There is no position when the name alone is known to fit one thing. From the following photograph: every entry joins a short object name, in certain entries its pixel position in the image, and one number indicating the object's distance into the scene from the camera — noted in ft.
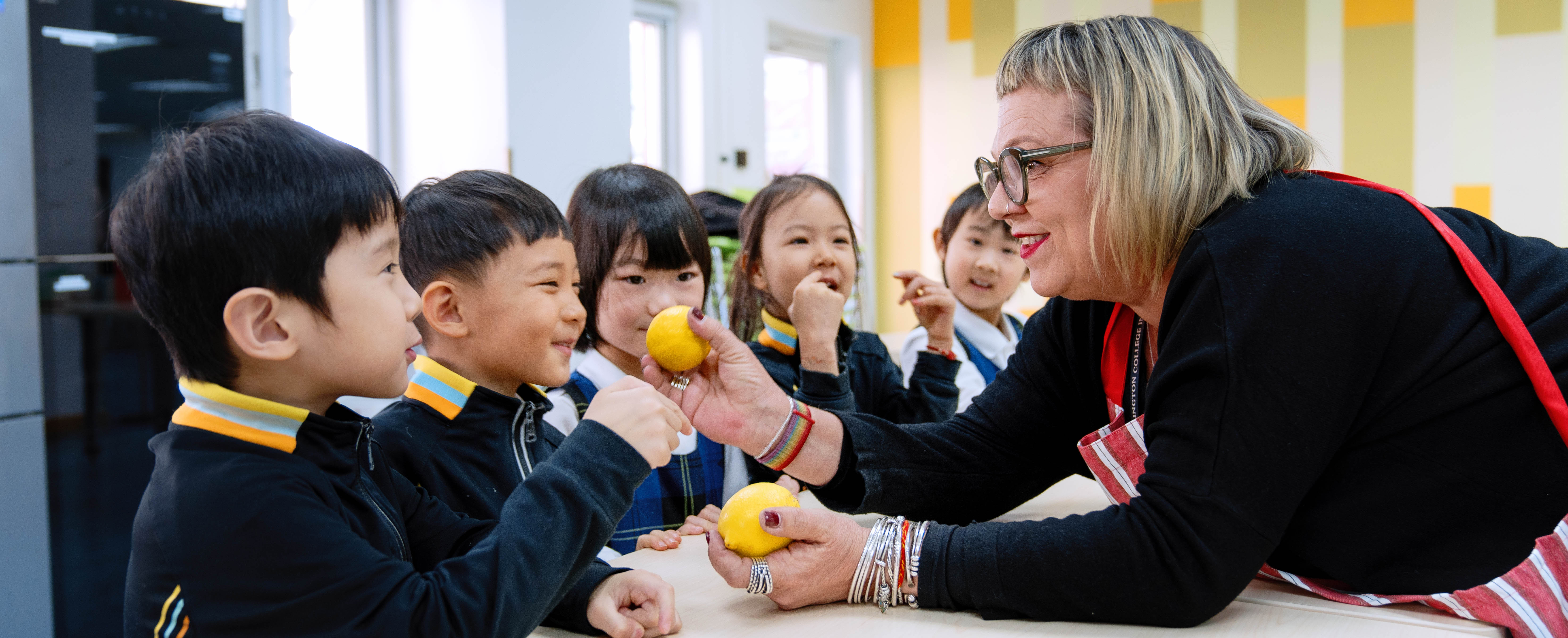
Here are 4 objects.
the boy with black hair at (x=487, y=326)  4.21
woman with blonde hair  3.18
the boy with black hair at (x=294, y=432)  2.58
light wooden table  3.25
